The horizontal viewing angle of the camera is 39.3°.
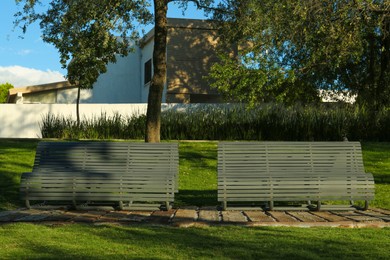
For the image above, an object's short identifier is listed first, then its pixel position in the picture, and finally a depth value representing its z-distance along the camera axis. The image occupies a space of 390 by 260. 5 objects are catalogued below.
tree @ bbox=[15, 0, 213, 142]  12.96
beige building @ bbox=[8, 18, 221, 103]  29.48
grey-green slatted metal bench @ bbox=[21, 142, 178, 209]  7.43
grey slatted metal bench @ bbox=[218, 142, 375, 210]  7.39
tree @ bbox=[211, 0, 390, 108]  11.98
